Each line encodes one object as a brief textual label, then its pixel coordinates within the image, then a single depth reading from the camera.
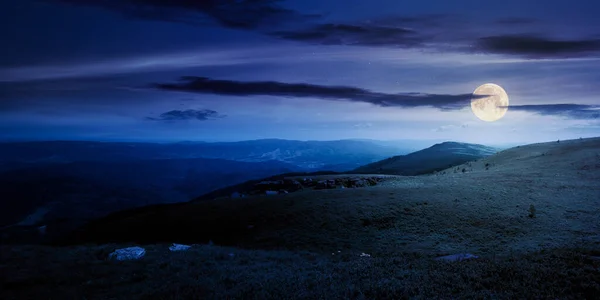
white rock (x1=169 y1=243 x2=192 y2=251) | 26.08
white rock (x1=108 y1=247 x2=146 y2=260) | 22.69
